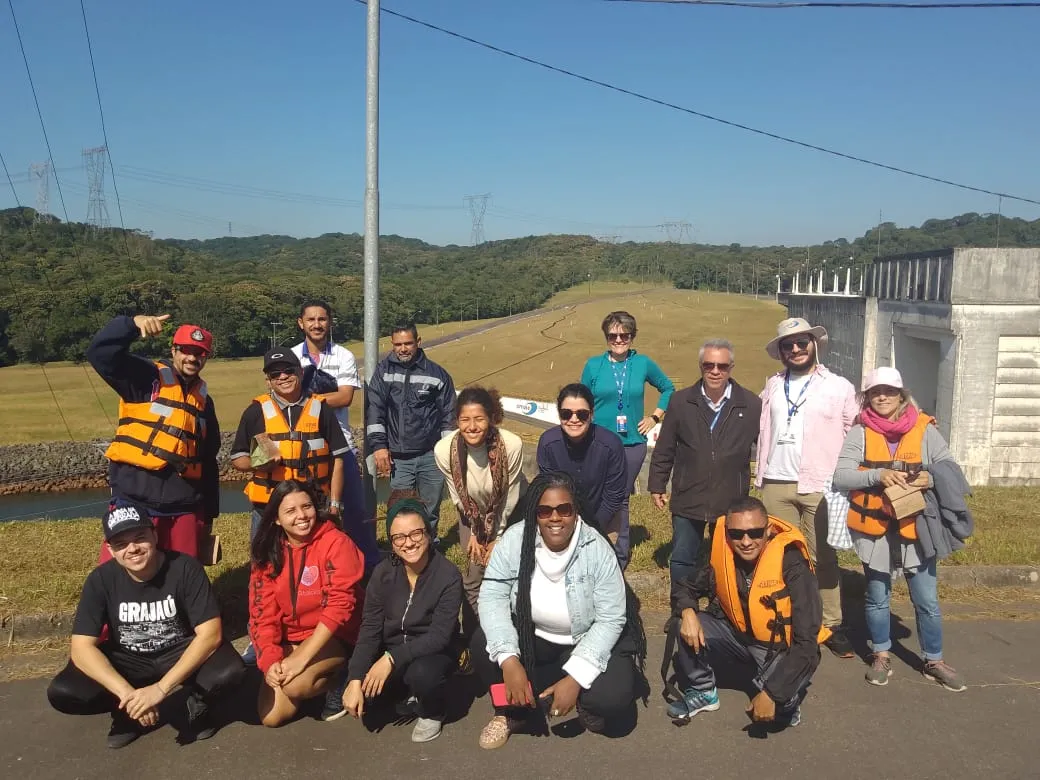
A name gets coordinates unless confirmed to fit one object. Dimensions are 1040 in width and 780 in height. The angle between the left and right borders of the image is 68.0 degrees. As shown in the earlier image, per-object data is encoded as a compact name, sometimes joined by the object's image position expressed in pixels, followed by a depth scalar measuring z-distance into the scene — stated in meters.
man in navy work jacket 5.46
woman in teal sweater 5.30
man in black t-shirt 3.51
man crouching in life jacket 3.56
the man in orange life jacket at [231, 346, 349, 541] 4.48
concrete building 12.46
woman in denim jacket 3.58
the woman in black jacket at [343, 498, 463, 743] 3.68
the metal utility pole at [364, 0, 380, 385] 5.72
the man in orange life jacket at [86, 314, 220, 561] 4.05
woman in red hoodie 3.84
